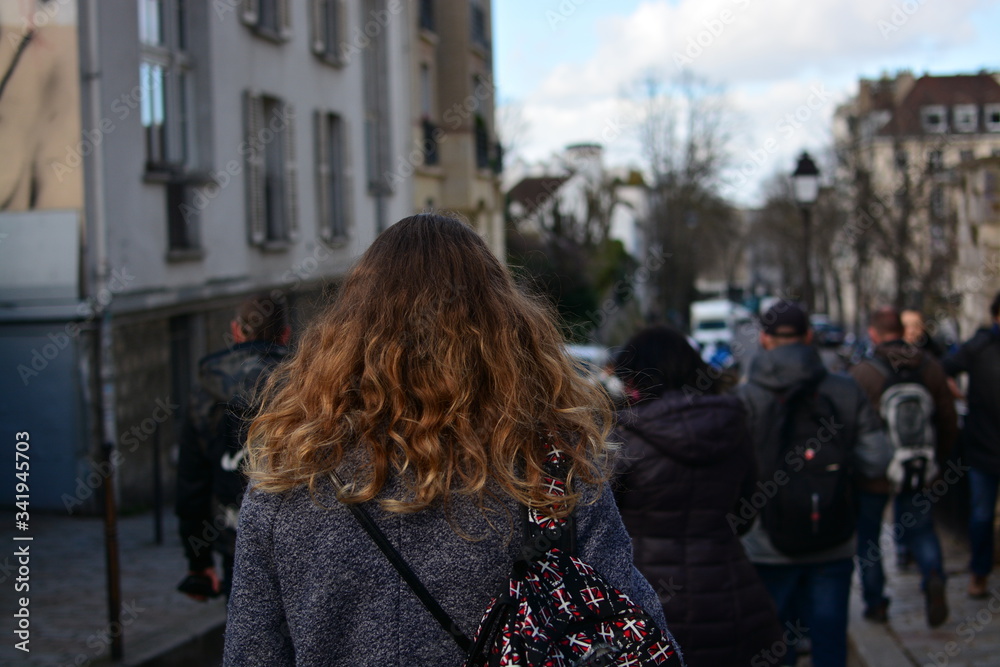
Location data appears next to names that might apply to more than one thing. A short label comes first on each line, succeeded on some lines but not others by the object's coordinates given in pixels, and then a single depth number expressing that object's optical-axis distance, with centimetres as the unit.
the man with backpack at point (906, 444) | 574
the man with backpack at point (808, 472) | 423
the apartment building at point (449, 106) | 2428
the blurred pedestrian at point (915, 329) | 707
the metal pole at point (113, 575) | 548
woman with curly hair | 168
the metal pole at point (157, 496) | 840
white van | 4769
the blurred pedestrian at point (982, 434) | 619
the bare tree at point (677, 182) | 5015
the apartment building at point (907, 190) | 2853
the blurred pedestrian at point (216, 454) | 423
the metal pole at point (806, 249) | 1460
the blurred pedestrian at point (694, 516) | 337
